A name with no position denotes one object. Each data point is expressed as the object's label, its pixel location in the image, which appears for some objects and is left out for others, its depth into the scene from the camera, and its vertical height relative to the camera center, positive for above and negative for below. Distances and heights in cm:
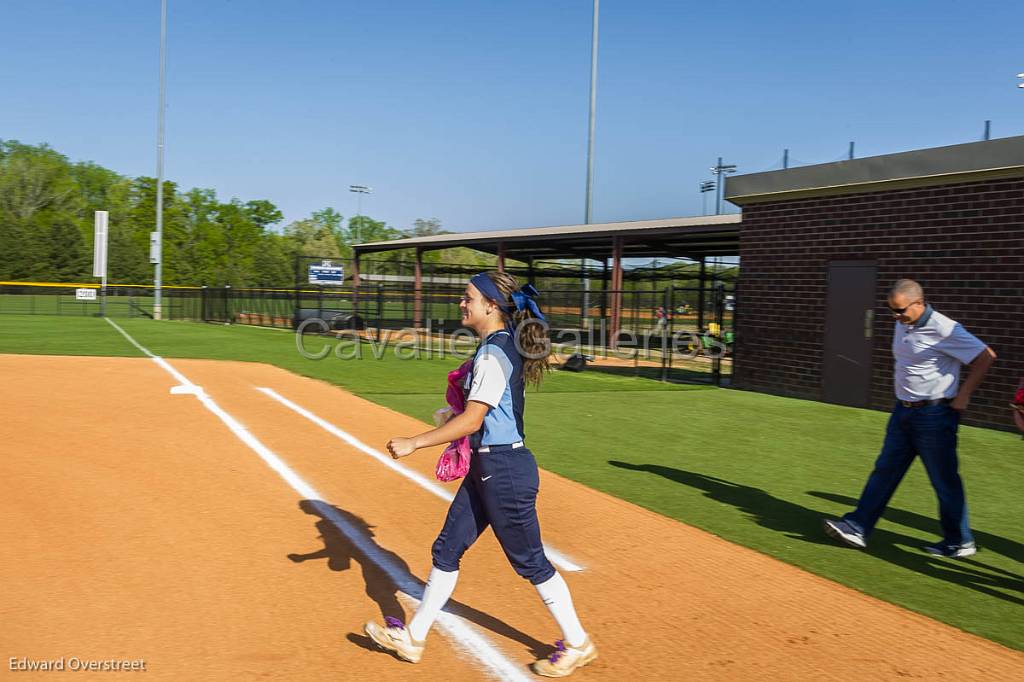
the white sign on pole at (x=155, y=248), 3722 +228
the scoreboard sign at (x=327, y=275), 3741 +132
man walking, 547 -55
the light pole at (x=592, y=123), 3841 +970
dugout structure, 2316 +206
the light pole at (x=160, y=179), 3741 +572
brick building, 1206 +107
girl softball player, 355 -80
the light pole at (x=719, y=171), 5668 +1133
